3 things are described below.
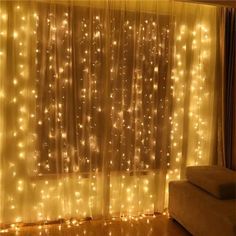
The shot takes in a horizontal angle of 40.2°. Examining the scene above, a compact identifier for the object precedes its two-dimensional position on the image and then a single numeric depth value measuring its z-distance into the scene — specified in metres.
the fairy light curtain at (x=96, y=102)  3.10
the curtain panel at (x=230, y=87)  3.68
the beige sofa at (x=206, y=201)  2.55
